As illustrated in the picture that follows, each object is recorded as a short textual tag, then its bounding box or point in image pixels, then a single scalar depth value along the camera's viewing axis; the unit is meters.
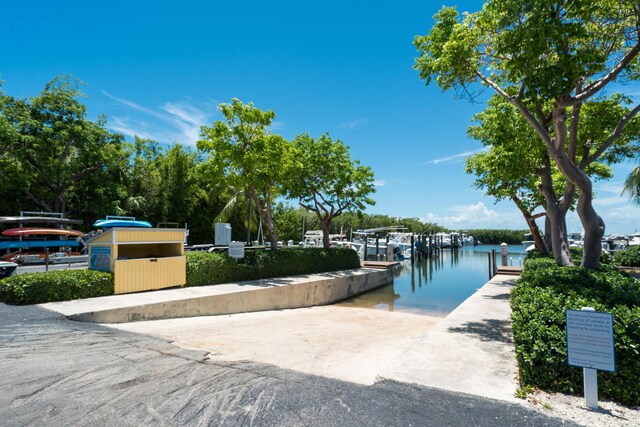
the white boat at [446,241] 84.78
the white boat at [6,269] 11.72
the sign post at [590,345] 4.02
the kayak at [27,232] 18.96
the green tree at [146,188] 31.04
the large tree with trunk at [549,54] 7.15
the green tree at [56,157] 23.97
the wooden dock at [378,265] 26.34
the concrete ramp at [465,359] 4.84
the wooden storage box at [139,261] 11.46
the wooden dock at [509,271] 20.50
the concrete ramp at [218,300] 9.27
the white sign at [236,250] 15.66
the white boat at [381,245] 40.38
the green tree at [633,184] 15.70
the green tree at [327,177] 23.06
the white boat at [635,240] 32.25
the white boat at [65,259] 19.16
